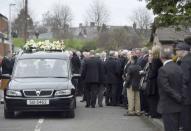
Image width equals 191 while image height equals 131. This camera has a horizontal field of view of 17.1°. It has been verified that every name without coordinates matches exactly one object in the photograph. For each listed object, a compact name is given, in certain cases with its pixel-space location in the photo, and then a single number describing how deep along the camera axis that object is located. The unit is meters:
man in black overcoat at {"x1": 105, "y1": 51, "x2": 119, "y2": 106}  21.55
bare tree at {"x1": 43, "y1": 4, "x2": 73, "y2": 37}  99.62
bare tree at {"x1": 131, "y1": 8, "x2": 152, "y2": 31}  106.81
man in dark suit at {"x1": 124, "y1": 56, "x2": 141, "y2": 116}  18.00
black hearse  16.89
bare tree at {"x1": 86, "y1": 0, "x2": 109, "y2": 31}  113.34
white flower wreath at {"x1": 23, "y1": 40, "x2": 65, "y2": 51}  30.07
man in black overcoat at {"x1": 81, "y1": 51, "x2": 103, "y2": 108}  20.98
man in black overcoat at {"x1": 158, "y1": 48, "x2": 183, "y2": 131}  10.50
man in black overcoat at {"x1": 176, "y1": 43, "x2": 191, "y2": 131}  11.45
